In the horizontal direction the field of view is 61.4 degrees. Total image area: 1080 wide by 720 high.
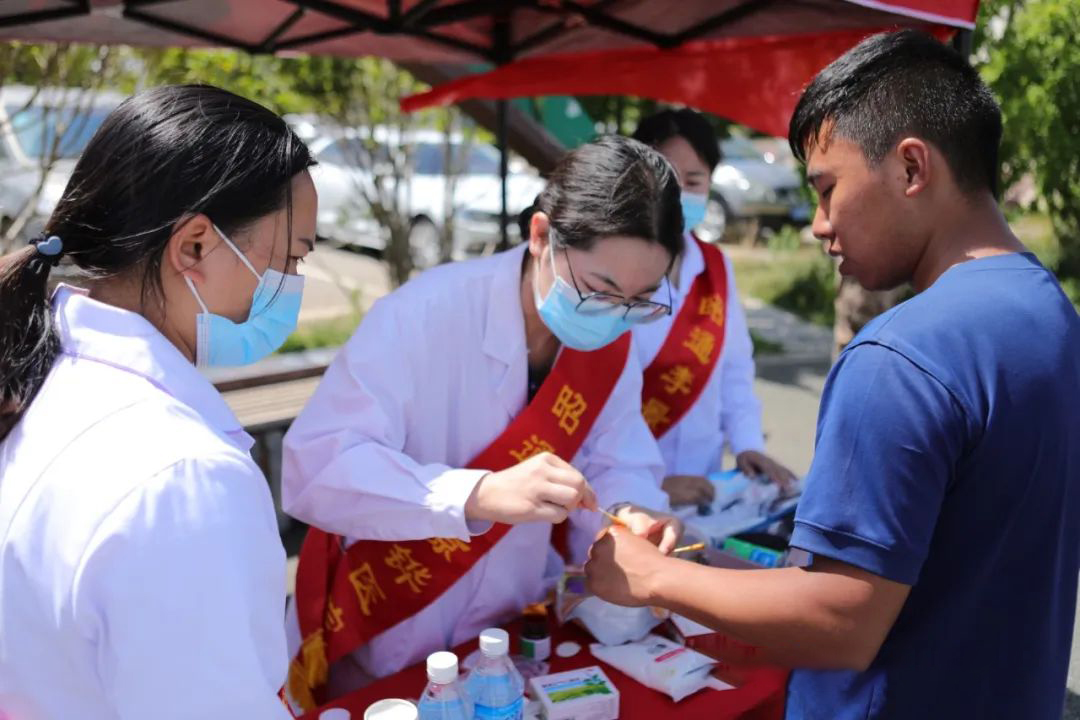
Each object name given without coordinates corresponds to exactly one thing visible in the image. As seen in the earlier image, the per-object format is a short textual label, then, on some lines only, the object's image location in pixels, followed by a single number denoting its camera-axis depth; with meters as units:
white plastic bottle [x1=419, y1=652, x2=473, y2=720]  1.52
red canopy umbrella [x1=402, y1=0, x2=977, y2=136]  2.85
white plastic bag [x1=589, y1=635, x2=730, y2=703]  1.79
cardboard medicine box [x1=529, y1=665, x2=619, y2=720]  1.68
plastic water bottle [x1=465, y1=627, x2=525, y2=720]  1.55
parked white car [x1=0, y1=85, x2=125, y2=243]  5.26
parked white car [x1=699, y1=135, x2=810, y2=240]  13.46
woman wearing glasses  1.90
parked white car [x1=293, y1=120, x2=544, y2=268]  9.05
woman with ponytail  0.93
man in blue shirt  1.13
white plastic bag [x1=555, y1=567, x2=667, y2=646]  1.96
